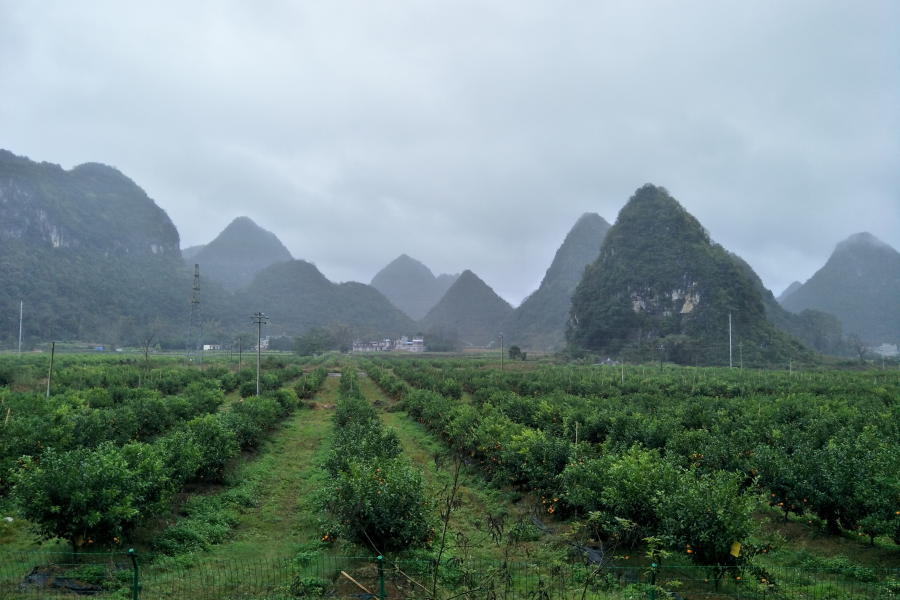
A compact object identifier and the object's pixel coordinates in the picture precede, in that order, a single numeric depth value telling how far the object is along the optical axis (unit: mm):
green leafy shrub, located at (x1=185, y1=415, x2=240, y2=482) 12635
